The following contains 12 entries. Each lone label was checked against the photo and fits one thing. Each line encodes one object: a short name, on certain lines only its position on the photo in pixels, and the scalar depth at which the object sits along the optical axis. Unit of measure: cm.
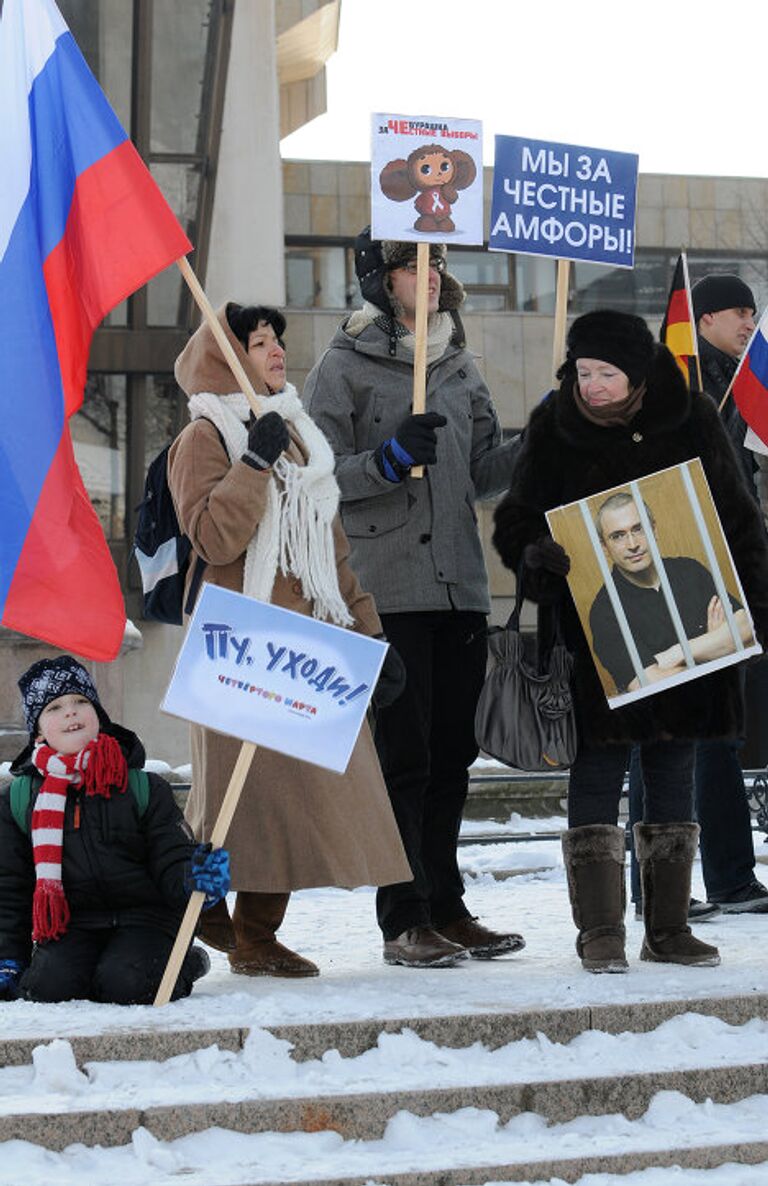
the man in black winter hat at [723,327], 1458
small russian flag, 1356
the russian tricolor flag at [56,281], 1036
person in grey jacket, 1148
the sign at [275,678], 976
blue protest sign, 1252
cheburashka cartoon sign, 1177
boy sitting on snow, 999
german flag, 1411
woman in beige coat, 1070
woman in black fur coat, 1108
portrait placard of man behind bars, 1106
